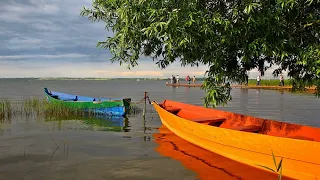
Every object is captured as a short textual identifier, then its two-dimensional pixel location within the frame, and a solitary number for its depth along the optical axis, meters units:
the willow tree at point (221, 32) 6.52
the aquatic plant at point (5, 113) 18.70
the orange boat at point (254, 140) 7.06
